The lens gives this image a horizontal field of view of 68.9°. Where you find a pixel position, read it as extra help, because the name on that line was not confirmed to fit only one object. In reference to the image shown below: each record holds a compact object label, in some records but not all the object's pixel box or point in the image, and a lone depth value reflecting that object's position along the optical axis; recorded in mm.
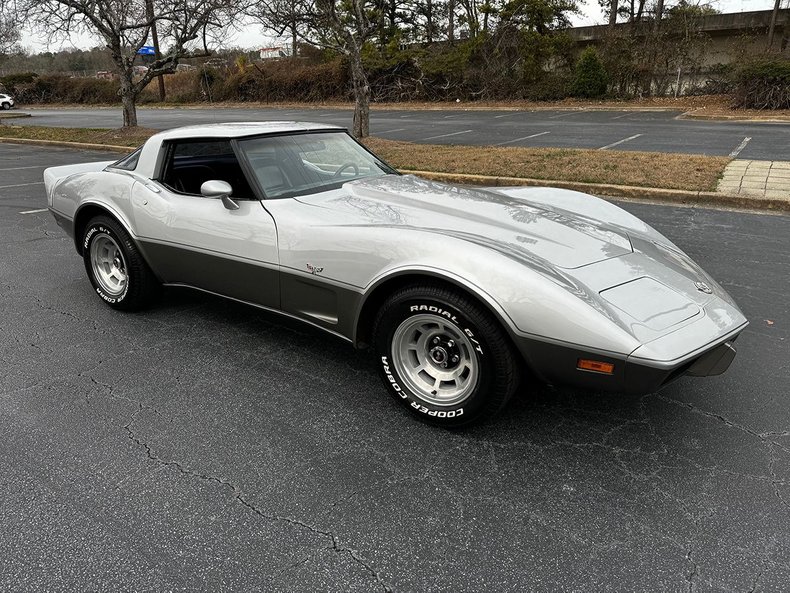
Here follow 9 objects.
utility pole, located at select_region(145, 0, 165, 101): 15384
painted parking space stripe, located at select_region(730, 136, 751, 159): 10795
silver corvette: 2365
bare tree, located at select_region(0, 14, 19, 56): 15419
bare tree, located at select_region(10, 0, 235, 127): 14500
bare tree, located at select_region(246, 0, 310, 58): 12453
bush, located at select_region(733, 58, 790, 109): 19750
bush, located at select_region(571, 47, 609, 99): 26531
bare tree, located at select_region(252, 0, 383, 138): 12362
